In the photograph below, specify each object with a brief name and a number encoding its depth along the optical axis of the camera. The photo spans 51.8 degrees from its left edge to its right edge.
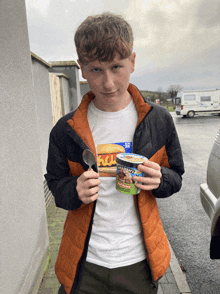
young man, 1.30
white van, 22.23
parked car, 2.29
